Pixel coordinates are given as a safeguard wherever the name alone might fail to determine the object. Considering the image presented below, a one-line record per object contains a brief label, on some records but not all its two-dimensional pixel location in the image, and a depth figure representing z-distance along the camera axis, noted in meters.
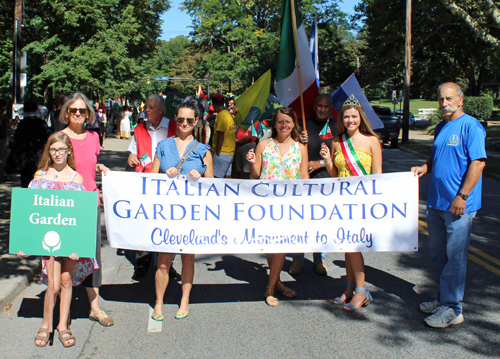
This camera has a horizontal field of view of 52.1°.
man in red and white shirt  5.38
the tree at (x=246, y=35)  42.62
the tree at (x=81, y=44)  23.88
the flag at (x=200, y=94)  16.27
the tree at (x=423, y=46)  32.00
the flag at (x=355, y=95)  5.56
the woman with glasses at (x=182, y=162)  4.39
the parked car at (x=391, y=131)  22.98
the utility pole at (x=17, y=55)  15.32
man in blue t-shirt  4.13
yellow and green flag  5.85
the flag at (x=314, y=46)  6.89
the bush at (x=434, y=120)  31.33
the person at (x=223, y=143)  8.01
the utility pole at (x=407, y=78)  23.68
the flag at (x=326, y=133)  5.37
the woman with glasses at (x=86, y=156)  4.31
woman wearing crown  4.59
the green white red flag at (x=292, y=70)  5.66
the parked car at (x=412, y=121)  40.42
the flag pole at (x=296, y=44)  5.26
